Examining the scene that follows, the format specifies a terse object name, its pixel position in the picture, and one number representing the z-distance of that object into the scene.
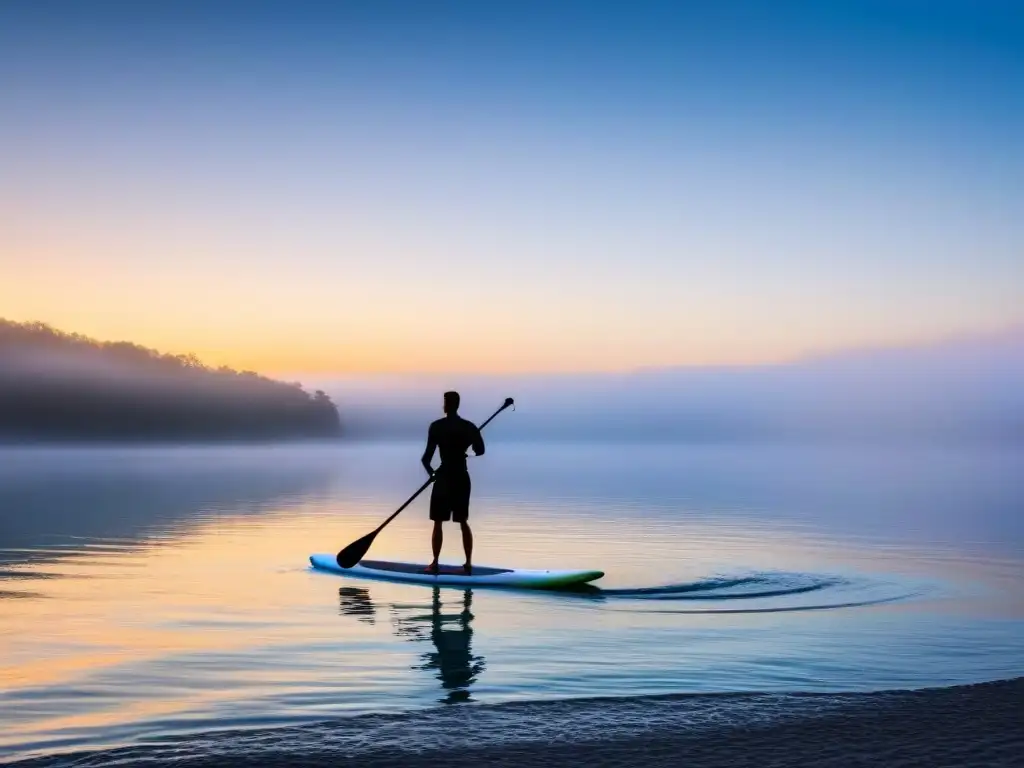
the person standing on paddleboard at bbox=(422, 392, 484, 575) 16.06
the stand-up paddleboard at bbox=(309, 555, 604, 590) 15.64
